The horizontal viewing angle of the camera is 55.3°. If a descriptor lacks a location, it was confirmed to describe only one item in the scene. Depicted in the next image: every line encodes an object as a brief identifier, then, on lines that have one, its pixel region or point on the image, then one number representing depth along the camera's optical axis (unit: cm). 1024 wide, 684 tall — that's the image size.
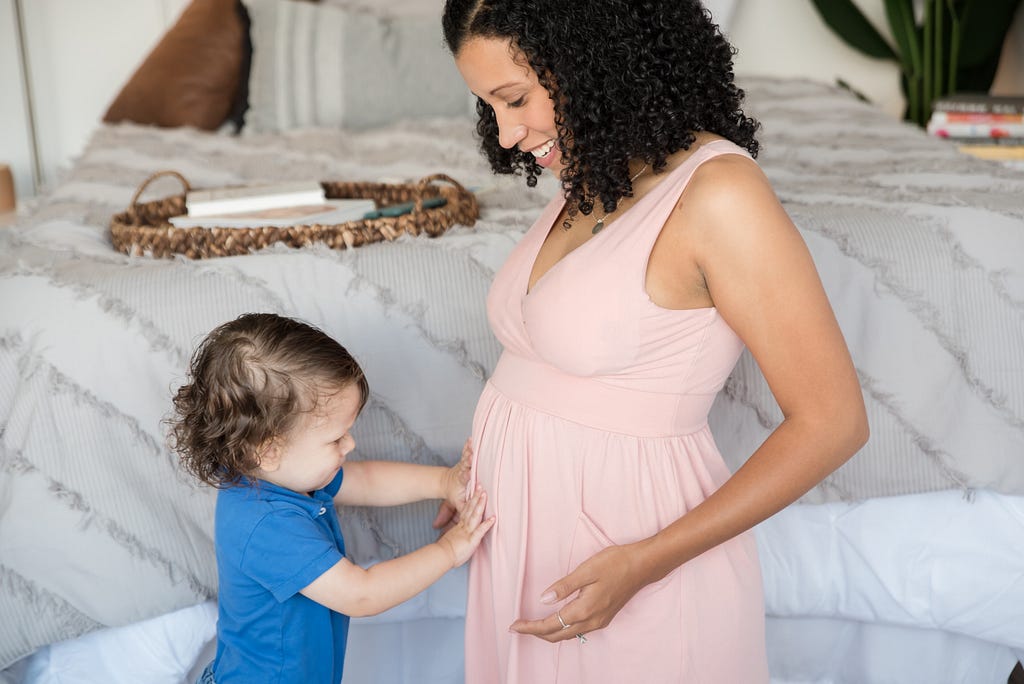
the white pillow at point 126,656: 127
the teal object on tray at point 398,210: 157
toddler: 103
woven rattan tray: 140
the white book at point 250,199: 163
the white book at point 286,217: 150
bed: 123
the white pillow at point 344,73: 277
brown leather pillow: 287
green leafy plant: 324
